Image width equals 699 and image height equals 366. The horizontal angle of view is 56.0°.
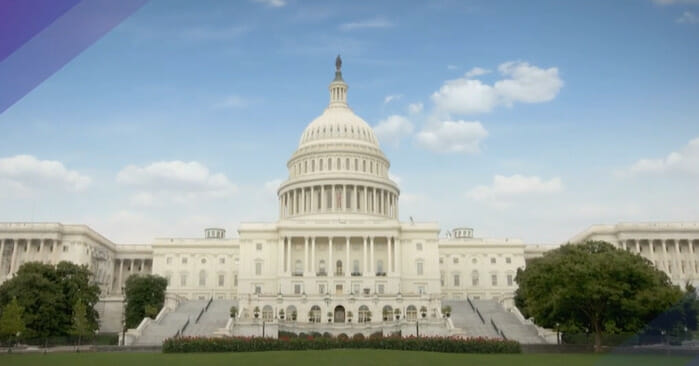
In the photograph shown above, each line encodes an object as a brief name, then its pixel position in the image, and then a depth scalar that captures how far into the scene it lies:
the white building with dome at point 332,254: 82.38
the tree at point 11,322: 56.06
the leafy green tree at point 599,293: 50.34
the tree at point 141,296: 84.31
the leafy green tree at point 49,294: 67.69
